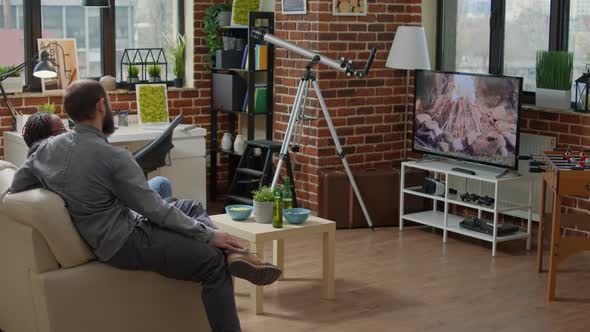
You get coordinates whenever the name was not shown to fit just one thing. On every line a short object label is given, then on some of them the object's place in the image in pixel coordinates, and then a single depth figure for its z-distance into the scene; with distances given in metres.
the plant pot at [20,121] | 6.56
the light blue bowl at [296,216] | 4.93
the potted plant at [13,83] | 6.77
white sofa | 3.84
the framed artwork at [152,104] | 7.16
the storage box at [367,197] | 6.78
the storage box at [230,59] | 7.41
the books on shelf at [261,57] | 7.22
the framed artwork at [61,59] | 6.95
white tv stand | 6.23
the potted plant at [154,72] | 7.49
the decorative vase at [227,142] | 7.65
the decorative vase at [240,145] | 7.54
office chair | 5.74
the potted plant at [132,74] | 7.42
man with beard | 3.86
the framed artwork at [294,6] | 6.87
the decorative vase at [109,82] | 7.09
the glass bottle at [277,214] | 4.86
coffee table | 4.75
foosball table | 5.01
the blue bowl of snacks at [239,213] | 4.98
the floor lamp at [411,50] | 6.82
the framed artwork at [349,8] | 6.83
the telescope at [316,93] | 6.52
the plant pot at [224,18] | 7.55
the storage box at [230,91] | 7.46
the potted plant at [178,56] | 7.69
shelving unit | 7.17
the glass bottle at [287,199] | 5.12
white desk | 6.63
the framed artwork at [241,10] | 7.36
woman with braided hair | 4.69
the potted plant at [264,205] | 4.91
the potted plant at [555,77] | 6.31
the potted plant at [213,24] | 7.57
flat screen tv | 6.23
